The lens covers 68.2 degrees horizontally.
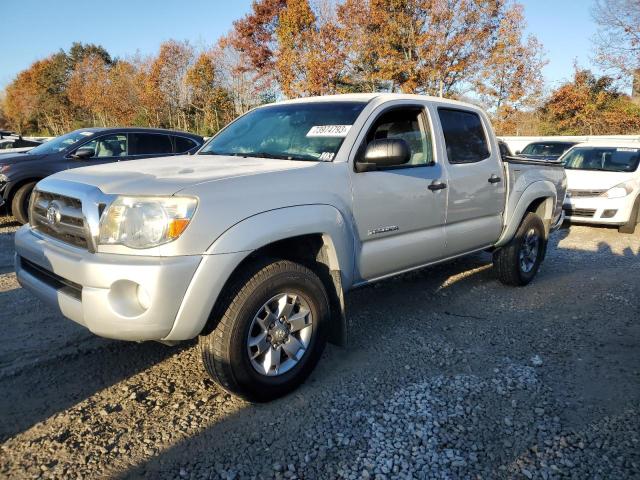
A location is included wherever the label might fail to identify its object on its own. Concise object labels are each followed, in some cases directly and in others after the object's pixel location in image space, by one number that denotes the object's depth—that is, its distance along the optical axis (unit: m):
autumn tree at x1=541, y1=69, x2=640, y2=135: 21.28
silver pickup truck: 2.43
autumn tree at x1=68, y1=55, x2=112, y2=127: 37.38
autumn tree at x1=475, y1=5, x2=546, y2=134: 19.89
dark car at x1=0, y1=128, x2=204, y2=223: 7.63
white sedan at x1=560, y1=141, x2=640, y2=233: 8.59
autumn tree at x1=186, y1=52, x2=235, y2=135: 30.80
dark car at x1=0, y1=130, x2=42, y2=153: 13.90
